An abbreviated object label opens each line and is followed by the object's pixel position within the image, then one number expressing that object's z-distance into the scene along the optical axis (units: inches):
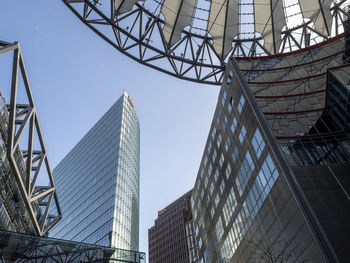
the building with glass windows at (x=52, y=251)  667.4
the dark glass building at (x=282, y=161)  847.7
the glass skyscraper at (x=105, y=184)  3061.0
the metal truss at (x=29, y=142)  929.5
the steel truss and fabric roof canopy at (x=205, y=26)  1182.9
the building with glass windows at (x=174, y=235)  4923.7
